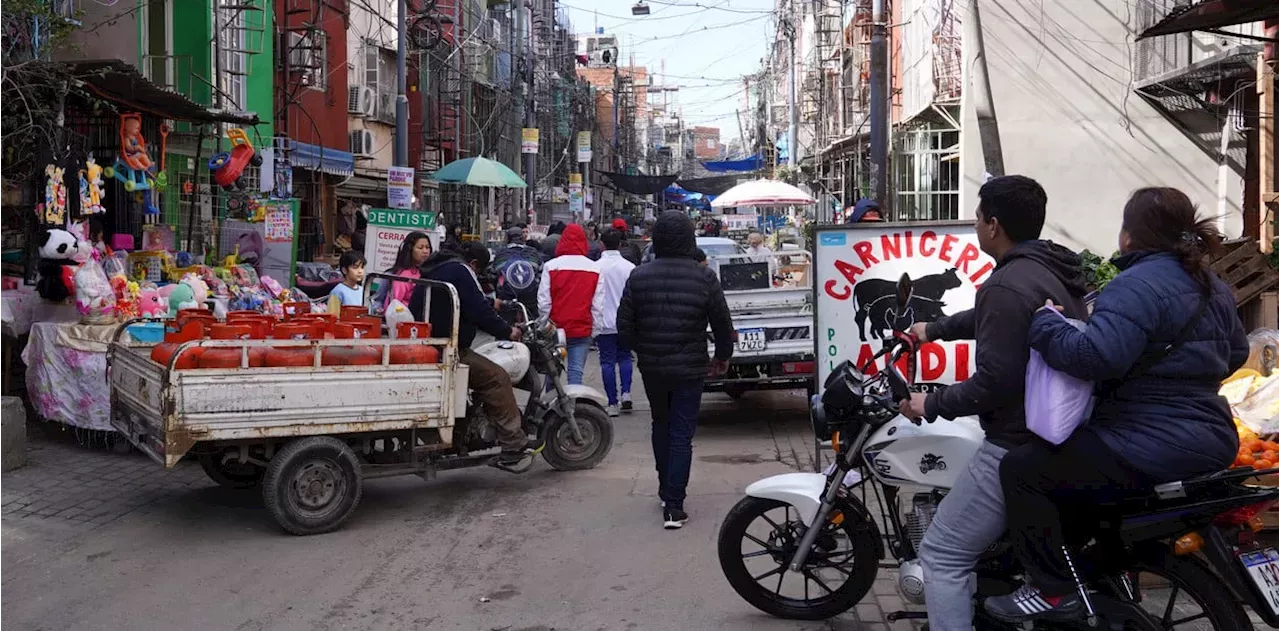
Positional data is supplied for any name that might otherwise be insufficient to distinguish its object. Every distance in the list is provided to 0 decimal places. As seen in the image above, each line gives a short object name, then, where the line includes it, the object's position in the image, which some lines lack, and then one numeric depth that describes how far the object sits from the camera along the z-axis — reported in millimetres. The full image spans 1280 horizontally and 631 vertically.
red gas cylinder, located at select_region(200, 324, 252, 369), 7191
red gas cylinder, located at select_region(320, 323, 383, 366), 7535
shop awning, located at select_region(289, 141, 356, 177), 22078
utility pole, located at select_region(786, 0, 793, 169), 40750
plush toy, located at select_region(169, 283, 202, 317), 10492
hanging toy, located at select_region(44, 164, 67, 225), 9711
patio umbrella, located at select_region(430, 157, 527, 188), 20828
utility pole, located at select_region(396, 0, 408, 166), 21297
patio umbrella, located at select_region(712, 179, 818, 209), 26906
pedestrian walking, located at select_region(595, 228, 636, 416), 12227
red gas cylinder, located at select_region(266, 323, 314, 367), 7375
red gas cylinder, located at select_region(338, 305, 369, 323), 8633
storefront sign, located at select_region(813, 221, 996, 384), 7391
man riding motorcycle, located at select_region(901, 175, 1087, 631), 4164
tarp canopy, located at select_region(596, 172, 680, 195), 48938
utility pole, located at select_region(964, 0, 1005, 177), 12242
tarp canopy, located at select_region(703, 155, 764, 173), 55031
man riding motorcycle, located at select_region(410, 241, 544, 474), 8445
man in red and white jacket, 11805
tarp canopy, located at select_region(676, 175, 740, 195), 55312
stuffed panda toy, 9914
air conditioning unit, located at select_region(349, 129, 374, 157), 26219
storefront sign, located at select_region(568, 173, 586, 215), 51094
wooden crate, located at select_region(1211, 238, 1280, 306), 11088
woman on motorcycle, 3816
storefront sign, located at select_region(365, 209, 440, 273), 14203
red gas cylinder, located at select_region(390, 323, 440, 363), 7730
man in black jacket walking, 7516
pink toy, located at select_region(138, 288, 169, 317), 10367
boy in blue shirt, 10867
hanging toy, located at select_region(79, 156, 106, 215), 10338
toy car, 13672
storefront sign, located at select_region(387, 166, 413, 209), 19297
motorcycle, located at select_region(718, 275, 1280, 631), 3990
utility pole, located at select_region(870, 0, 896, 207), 15234
